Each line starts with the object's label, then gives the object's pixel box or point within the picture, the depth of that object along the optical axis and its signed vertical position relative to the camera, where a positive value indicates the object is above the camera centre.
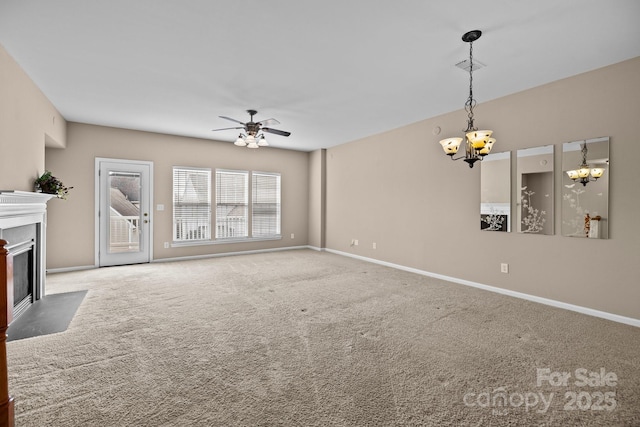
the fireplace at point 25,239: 3.00 -0.35
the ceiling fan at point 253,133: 4.64 +1.24
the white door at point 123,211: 5.77 -0.01
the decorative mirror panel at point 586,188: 3.31 +0.27
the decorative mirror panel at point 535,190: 3.75 +0.29
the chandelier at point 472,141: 2.74 +0.75
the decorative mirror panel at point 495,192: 4.16 +0.28
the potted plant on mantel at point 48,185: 3.97 +0.35
